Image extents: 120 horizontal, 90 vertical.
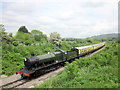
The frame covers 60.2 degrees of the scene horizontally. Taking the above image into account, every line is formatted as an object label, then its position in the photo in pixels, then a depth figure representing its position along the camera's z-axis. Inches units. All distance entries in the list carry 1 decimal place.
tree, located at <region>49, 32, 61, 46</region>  1413.6
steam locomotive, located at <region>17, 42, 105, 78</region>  442.2
